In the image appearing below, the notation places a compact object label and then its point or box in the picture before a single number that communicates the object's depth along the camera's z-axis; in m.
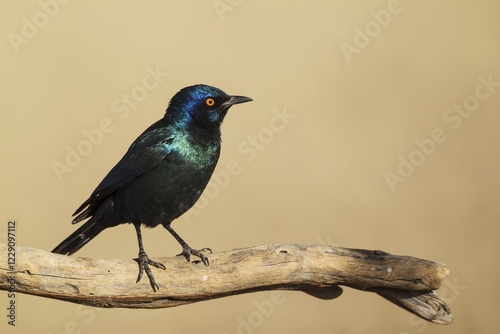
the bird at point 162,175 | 10.40
